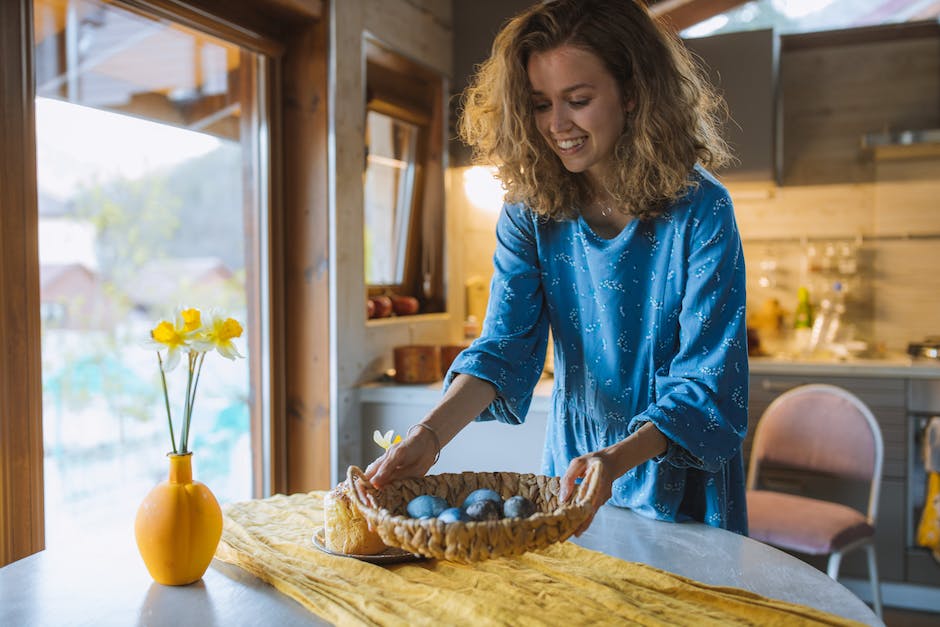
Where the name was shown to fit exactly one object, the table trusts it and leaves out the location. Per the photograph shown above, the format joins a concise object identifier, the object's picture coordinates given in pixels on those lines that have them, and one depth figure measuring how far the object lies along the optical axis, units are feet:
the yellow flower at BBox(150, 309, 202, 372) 3.66
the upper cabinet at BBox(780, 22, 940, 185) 11.86
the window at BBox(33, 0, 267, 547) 7.41
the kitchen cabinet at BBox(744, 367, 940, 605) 10.19
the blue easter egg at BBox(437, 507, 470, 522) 3.24
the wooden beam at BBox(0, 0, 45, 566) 5.80
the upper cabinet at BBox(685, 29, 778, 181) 11.05
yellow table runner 3.22
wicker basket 2.96
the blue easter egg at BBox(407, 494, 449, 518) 3.45
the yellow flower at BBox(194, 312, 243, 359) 3.73
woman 4.24
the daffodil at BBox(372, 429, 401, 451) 4.36
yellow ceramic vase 3.59
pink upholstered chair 8.30
